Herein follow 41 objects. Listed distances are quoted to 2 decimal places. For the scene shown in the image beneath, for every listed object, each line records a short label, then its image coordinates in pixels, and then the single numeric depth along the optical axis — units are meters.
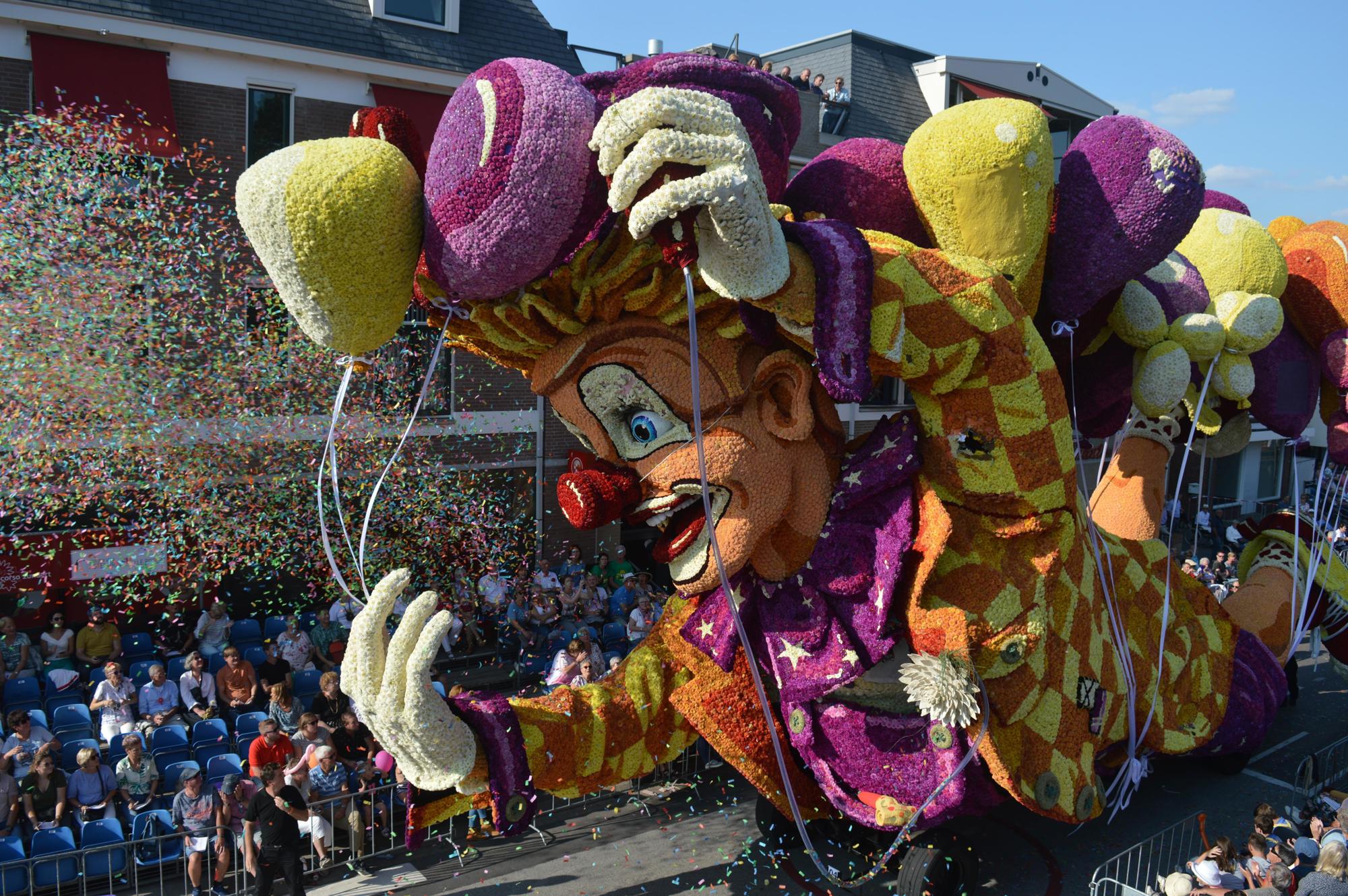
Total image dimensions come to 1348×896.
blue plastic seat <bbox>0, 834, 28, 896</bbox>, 6.15
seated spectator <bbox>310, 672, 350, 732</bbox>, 8.10
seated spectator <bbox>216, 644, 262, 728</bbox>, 8.29
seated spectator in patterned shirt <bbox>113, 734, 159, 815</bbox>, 6.86
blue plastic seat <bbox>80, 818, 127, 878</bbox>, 6.37
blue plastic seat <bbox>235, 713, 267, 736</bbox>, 7.89
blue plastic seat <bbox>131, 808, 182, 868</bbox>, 6.58
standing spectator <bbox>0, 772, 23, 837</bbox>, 6.48
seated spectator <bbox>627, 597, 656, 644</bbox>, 10.34
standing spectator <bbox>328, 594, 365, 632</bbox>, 9.71
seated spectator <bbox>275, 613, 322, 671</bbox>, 9.30
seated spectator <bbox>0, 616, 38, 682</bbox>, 8.68
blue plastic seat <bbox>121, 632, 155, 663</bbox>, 9.54
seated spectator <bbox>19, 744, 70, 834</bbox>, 6.61
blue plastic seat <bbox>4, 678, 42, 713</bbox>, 8.27
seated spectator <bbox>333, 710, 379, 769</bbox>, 7.50
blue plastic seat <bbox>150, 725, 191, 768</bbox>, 7.49
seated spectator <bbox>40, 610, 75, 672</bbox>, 8.91
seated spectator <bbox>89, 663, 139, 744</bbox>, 7.58
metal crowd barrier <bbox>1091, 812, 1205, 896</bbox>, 6.62
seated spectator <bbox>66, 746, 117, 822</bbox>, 6.71
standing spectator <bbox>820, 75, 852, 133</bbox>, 17.06
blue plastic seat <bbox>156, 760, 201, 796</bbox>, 7.22
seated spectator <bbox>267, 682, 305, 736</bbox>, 7.69
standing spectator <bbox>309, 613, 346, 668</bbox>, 9.52
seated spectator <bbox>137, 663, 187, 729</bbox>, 7.82
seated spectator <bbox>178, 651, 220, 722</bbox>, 8.13
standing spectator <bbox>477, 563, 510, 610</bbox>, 10.77
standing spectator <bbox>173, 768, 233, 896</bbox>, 6.45
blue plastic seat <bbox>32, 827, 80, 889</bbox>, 6.26
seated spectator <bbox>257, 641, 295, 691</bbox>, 8.45
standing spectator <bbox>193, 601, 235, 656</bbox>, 9.41
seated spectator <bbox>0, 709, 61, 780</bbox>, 6.86
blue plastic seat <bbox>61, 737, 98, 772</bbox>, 7.31
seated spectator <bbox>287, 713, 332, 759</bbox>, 7.34
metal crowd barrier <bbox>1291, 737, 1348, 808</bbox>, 8.35
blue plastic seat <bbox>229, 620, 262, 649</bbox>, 10.32
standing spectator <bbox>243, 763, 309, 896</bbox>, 6.16
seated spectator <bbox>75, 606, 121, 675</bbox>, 9.05
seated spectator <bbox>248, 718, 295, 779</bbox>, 6.94
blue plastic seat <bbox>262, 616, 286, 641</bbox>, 10.16
